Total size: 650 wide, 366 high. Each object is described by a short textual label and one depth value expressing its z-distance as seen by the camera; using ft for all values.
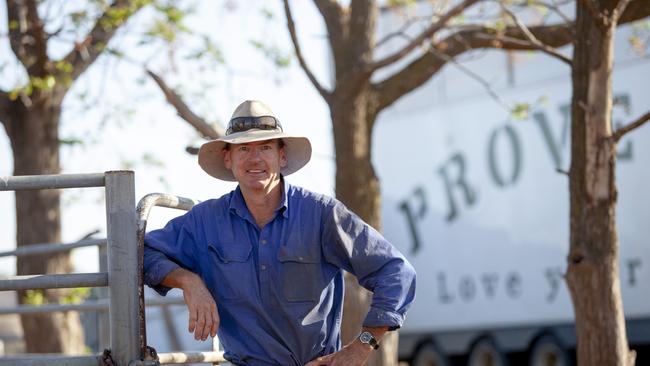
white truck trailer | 42.45
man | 14.52
